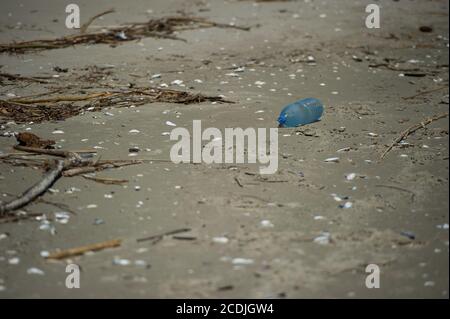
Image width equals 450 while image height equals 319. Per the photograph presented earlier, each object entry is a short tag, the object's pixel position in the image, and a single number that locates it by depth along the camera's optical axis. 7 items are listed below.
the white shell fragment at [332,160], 8.56
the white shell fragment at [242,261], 6.08
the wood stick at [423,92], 11.41
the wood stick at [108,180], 7.76
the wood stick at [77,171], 7.94
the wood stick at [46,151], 8.45
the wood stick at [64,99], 10.65
